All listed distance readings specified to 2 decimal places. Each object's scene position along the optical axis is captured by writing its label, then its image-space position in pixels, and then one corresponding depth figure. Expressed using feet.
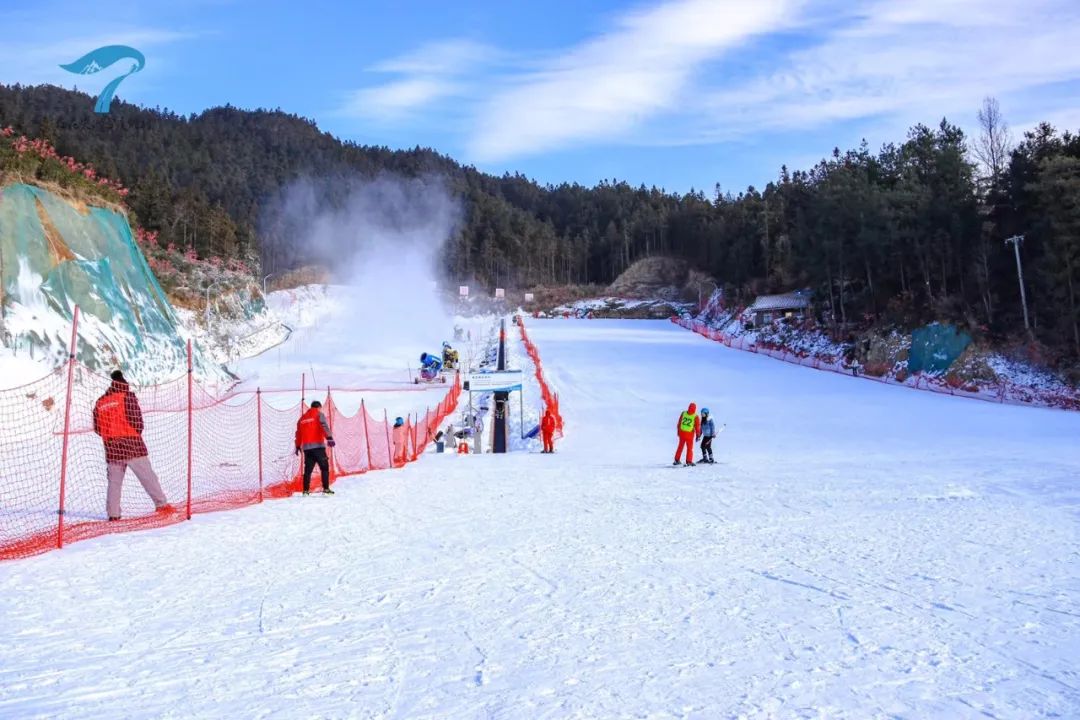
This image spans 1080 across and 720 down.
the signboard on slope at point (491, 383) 73.82
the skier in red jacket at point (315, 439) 36.83
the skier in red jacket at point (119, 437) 28.14
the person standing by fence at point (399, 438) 60.11
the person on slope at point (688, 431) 52.65
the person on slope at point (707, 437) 53.72
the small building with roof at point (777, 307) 198.39
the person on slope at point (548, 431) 65.05
